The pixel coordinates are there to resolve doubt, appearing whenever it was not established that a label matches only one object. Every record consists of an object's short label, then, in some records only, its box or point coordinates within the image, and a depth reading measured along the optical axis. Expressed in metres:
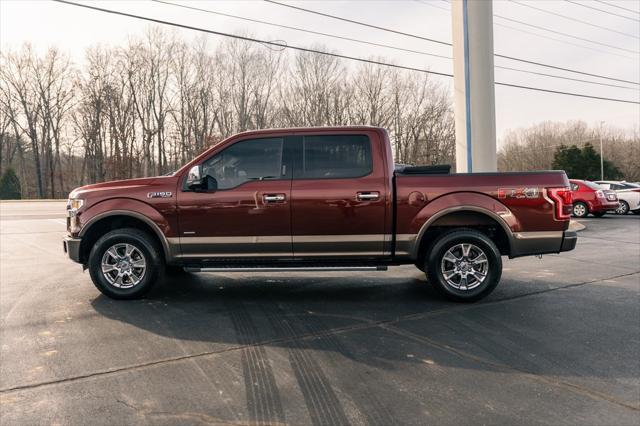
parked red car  18.48
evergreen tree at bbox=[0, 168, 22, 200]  46.62
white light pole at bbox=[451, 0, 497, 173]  13.51
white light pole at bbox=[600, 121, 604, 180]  54.81
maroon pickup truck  5.74
